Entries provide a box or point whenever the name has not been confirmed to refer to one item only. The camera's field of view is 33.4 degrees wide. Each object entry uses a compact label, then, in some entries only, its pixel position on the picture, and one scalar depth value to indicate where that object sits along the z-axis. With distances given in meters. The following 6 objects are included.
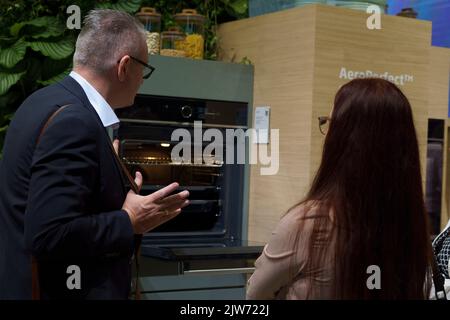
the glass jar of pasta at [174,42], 3.10
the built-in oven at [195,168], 2.88
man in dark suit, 1.49
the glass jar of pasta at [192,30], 3.15
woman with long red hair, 1.38
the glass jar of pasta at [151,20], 3.09
